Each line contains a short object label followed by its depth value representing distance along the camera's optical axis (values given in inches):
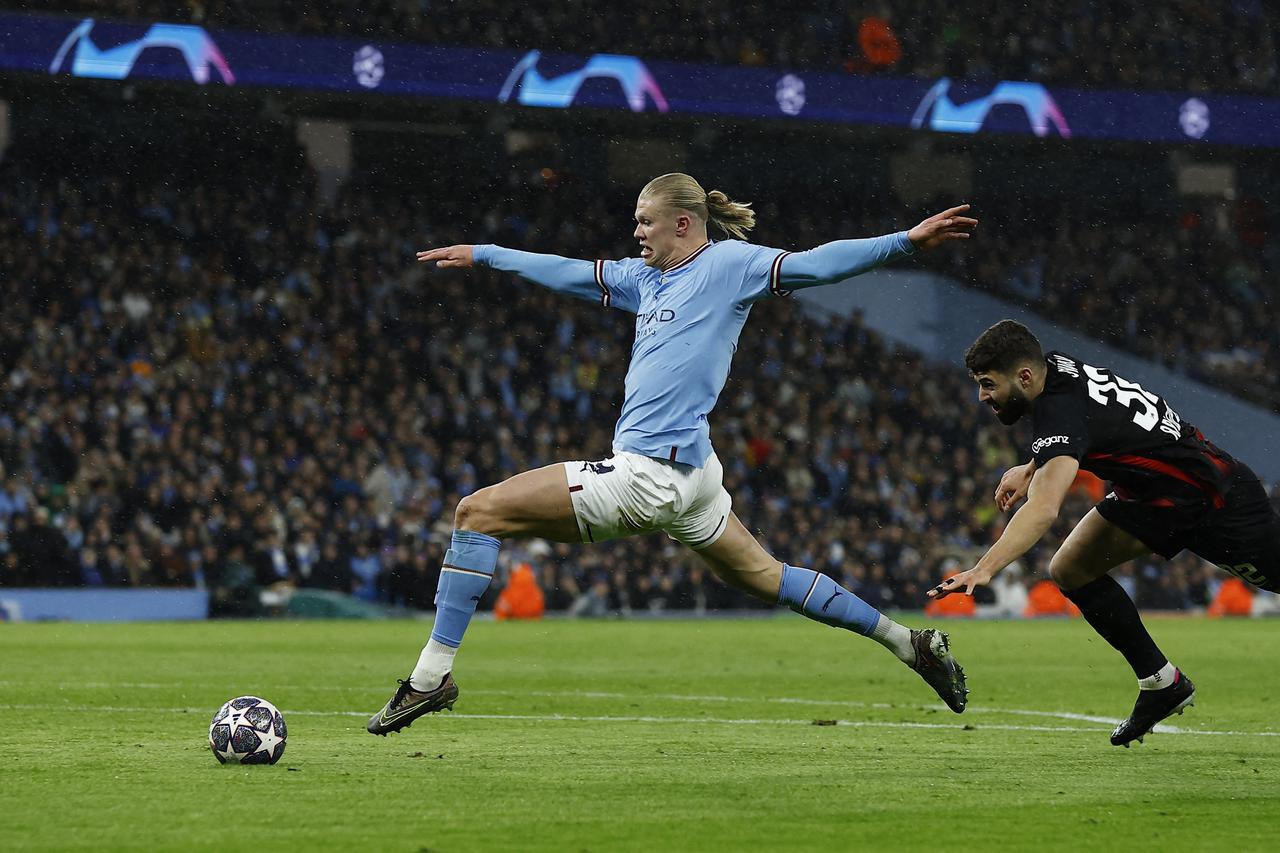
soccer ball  530.6
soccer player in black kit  514.3
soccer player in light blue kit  547.5
